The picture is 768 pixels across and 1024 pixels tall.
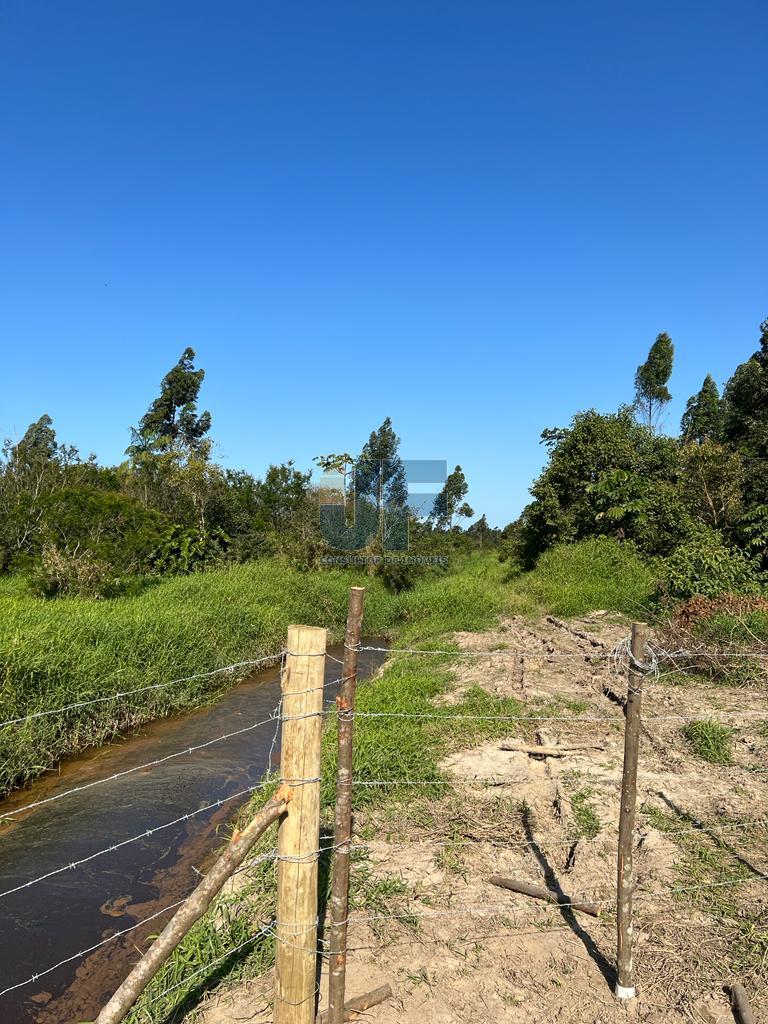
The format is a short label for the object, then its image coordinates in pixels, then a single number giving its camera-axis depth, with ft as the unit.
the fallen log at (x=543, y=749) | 18.69
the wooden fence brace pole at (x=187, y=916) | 6.81
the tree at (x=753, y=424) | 48.32
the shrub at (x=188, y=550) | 48.88
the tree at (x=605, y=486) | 53.42
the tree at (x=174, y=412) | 94.63
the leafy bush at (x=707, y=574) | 34.01
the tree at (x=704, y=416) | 114.11
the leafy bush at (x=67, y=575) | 35.45
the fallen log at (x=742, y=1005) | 8.84
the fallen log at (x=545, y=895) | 11.50
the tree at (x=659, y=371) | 111.45
